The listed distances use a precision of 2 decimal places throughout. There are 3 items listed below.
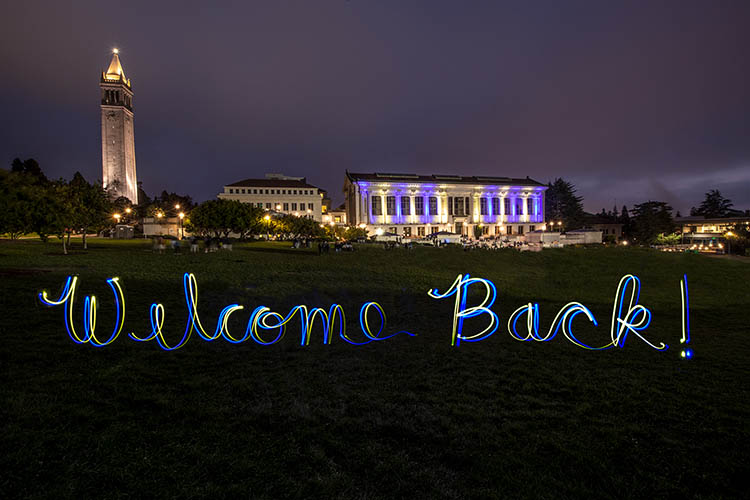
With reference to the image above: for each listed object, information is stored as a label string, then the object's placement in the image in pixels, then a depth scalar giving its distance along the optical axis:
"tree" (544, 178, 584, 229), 109.69
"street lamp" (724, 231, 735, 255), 62.93
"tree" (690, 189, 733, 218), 117.04
